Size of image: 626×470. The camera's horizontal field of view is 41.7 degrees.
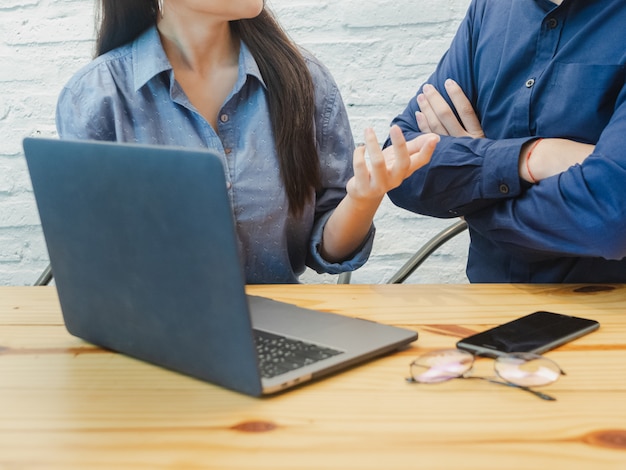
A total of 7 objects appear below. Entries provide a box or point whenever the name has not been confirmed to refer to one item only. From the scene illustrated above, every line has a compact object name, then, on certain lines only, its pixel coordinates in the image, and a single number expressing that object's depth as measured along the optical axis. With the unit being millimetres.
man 1161
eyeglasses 804
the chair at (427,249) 1591
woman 1403
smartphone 897
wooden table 657
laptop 723
